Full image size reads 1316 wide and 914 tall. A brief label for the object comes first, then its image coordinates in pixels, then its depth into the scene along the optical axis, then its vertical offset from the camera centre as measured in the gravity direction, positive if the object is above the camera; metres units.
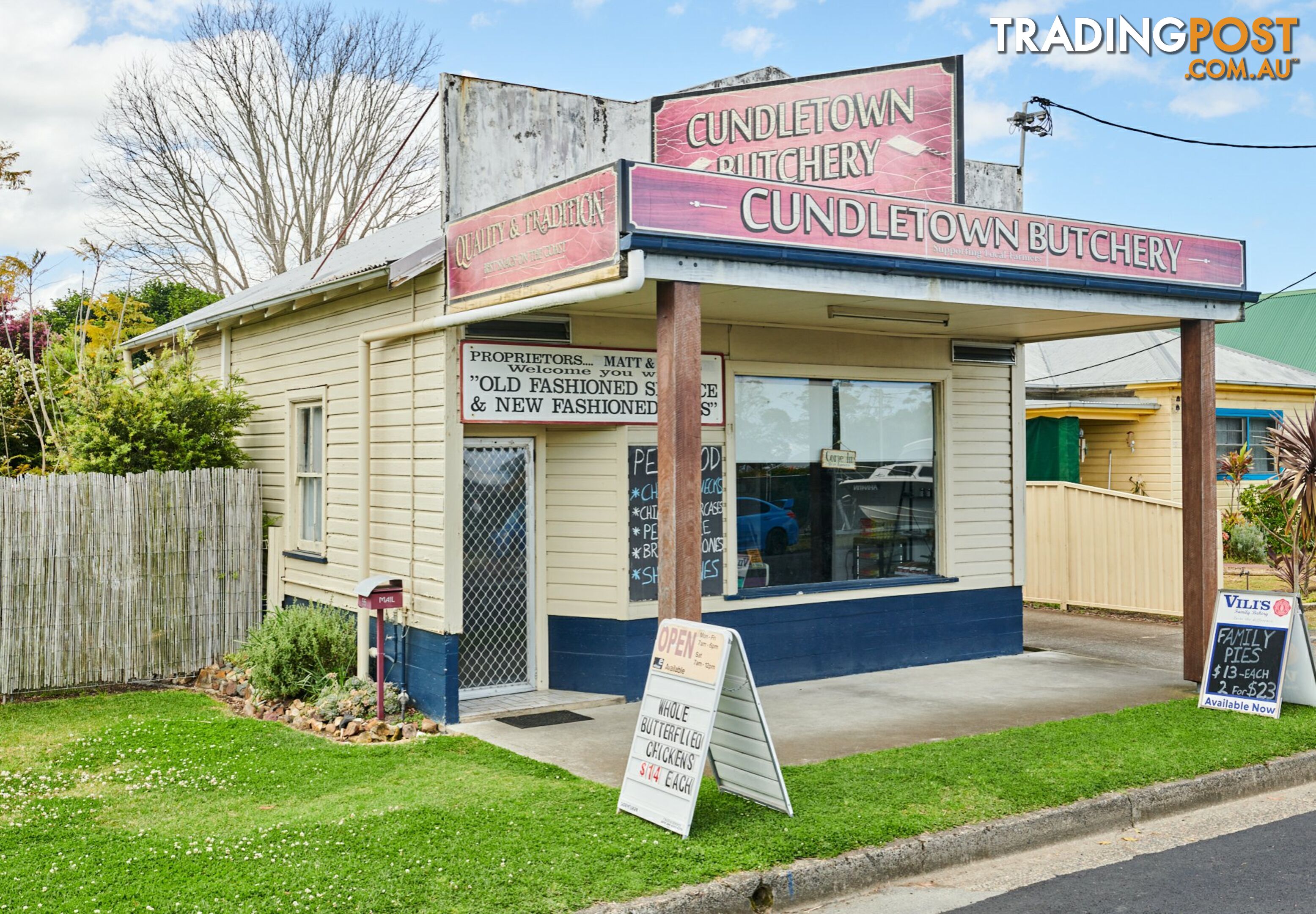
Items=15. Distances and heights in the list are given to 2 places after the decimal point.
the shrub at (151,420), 10.70 +0.45
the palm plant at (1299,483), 13.95 -0.15
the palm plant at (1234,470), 19.83 +0.02
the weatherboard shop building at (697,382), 7.31 +0.74
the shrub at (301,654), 9.39 -1.54
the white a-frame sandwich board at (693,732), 5.95 -1.41
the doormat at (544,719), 8.51 -1.89
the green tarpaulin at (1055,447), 19.89 +0.41
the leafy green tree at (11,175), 15.99 +4.06
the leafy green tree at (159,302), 28.91 +4.37
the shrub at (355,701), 8.77 -1.80
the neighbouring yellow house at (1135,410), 20.16 +1.09
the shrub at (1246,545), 19.14 -1.23
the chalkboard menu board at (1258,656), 8.48 -1.38
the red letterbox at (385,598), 8.59 -0.98
